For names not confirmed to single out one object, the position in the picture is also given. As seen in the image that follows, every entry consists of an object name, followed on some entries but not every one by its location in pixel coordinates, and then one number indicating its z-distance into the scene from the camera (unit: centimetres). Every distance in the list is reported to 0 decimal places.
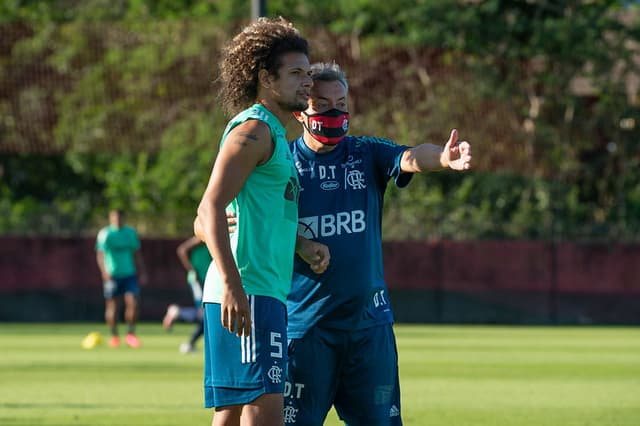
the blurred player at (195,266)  4037
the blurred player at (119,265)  4575
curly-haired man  1174
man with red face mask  1436
